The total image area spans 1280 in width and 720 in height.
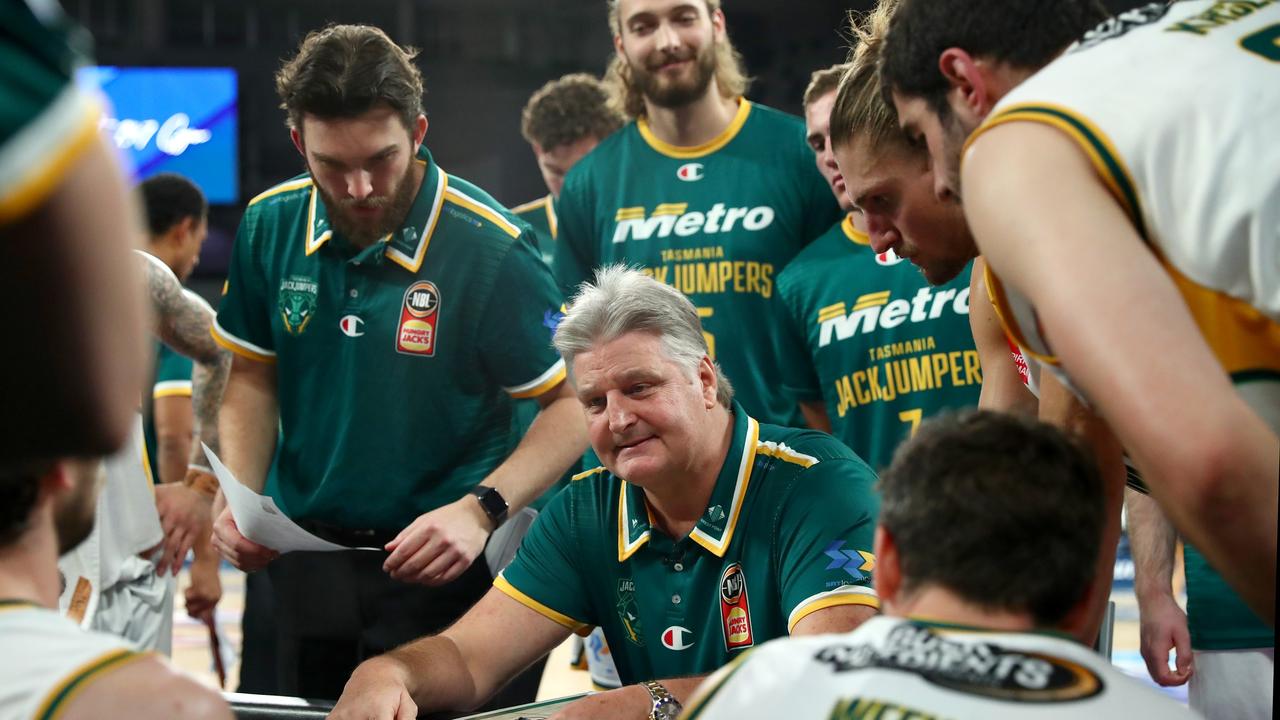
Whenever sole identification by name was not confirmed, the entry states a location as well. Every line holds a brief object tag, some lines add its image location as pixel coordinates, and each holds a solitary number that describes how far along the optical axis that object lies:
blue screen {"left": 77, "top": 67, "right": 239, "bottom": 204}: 12.96
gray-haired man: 2.48
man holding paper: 3.22
